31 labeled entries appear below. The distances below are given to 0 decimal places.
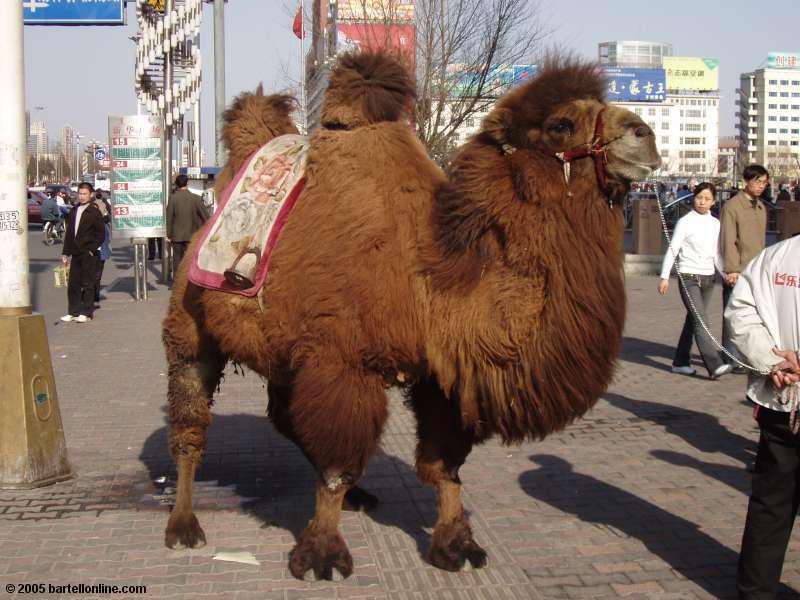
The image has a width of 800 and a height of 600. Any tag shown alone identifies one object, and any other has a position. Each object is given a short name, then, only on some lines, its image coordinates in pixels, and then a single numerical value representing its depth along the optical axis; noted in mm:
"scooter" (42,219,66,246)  38594
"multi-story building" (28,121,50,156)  189500
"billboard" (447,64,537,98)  18406
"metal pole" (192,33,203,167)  26236
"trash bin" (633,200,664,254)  25375
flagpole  19419
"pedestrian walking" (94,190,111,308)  16953
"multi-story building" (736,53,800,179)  170750
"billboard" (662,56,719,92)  157875
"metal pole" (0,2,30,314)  6523
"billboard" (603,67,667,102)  114500
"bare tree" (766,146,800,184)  128125
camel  4117
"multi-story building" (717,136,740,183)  144325
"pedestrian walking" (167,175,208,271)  18734
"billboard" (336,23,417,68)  17812
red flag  19945
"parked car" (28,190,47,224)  50281
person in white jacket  4289
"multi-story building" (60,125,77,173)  172625
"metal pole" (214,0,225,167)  19375
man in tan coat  10266
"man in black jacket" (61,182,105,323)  15484
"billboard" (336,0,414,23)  18078
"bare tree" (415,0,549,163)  17969
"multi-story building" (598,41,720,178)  152375
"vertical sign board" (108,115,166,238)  19859
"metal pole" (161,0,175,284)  22825
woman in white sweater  10820
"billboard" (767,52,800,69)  185250
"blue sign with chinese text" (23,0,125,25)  21828
